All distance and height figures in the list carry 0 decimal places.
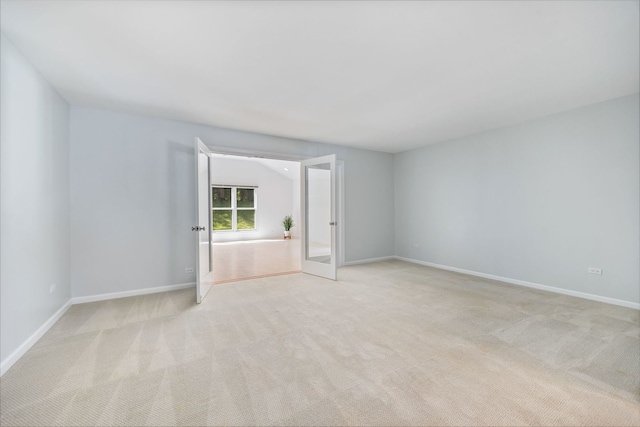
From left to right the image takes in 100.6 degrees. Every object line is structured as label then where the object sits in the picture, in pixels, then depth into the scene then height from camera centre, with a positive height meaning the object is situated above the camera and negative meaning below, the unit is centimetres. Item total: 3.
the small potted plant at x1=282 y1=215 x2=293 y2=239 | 1092 -58
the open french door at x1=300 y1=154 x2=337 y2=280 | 480 -4
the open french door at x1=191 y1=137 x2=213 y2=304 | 346 -16
